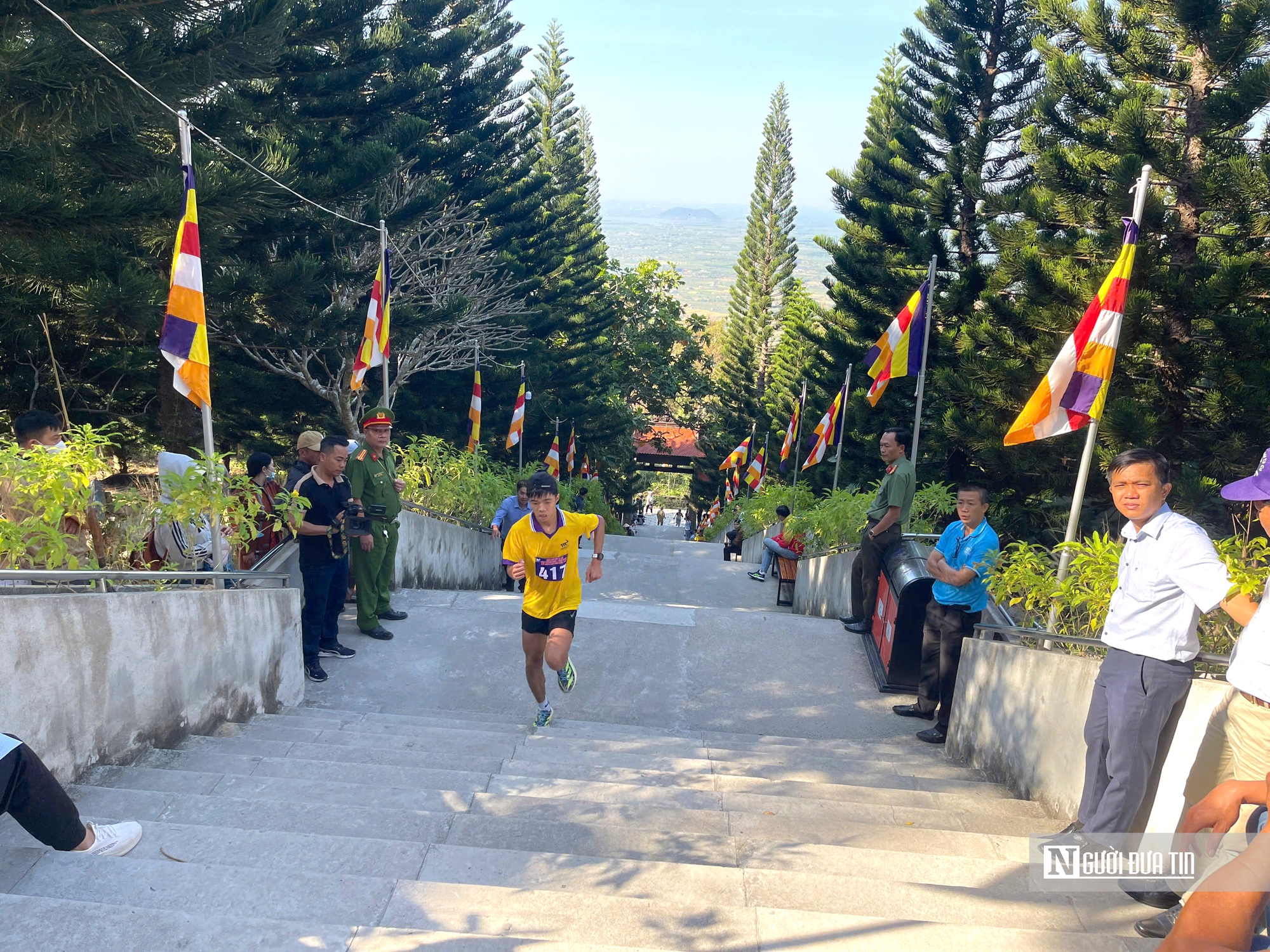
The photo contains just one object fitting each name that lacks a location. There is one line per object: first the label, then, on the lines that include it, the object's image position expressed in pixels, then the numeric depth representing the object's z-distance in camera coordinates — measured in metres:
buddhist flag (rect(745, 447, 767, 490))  22.94
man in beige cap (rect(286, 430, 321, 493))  6.12
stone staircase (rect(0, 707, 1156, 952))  2.52
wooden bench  11.66
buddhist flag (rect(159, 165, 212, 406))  4.94
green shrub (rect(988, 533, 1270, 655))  3.92
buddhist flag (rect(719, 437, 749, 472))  24.73
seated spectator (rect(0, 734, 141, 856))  2.75
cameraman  5.71
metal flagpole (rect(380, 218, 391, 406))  8.63
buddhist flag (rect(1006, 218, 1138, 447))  5.04
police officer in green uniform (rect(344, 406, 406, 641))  6.36
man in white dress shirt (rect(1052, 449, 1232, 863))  3.14
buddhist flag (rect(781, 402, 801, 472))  18.91
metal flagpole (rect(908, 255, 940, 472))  8.89
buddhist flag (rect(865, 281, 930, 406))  9.87
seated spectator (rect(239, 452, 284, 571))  5.76
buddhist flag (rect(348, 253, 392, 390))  8.38
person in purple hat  2.77
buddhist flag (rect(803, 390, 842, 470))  14.24
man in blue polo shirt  5.05
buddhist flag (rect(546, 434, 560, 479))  19.16
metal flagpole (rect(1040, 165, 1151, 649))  4.66
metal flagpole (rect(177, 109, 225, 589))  4.67
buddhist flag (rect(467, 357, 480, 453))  13.57
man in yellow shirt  4.70
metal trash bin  6.12
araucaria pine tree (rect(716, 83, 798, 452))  37.78
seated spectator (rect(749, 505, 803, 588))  11.95
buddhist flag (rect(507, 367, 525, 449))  14.92
